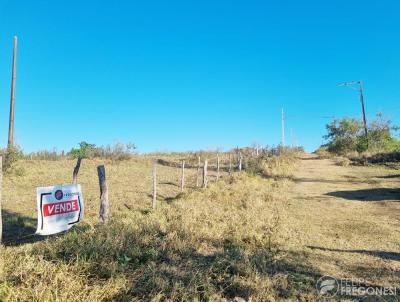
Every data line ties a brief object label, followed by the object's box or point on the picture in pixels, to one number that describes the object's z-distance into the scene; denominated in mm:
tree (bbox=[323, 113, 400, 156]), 36062
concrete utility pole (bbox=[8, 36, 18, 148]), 19445
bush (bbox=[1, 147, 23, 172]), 17312
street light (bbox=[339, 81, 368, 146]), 34719
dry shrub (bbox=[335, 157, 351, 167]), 28194
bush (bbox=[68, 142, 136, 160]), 29156
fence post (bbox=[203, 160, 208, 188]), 14733
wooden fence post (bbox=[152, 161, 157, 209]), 10008
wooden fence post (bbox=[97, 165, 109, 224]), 7391
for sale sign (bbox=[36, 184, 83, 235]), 5895
